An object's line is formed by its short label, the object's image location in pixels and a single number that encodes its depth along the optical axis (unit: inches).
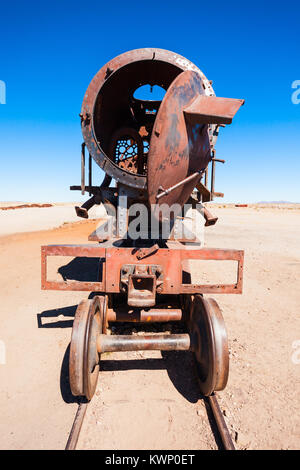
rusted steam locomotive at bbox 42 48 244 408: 109.4
